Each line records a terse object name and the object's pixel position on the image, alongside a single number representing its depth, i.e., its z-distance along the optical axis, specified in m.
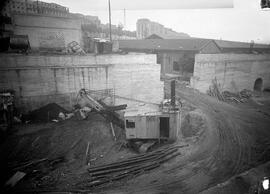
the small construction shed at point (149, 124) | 13.92
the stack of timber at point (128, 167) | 11.01
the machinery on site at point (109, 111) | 16.70
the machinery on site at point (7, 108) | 16.33
